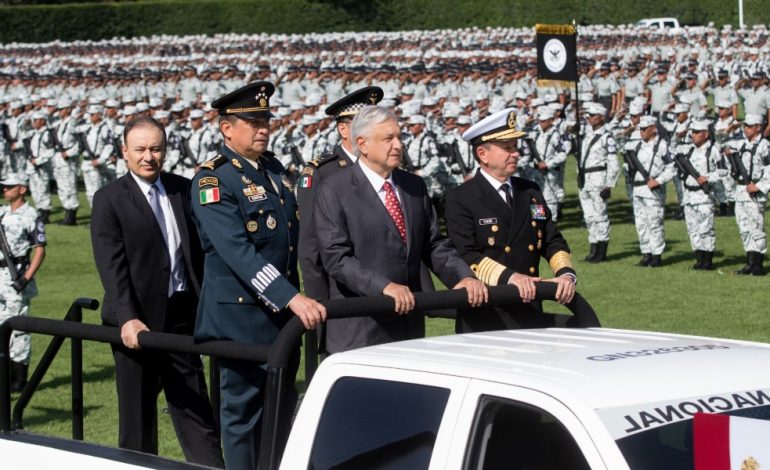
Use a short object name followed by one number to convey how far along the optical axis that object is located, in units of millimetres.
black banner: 21469
